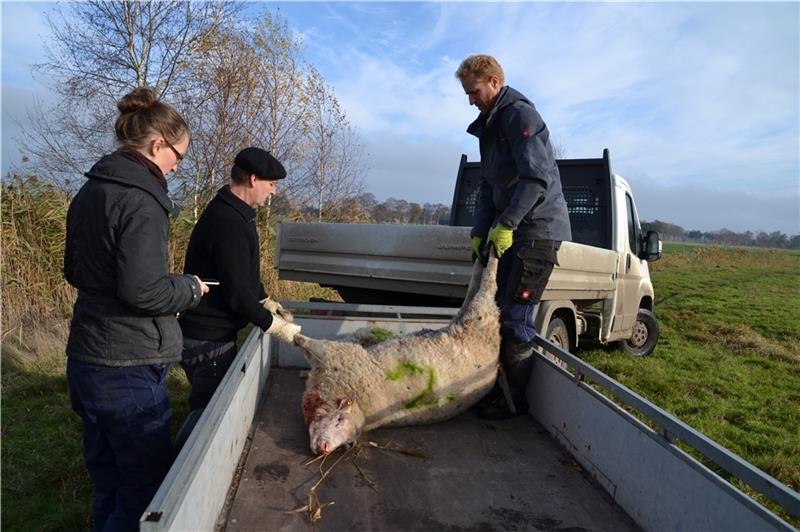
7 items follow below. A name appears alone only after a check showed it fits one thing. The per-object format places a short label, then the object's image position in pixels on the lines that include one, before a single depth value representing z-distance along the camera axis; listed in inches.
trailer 68.6
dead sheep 109.7
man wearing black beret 117.0
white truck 200.5
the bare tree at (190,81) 433.1
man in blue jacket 132.7
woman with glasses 83.5
